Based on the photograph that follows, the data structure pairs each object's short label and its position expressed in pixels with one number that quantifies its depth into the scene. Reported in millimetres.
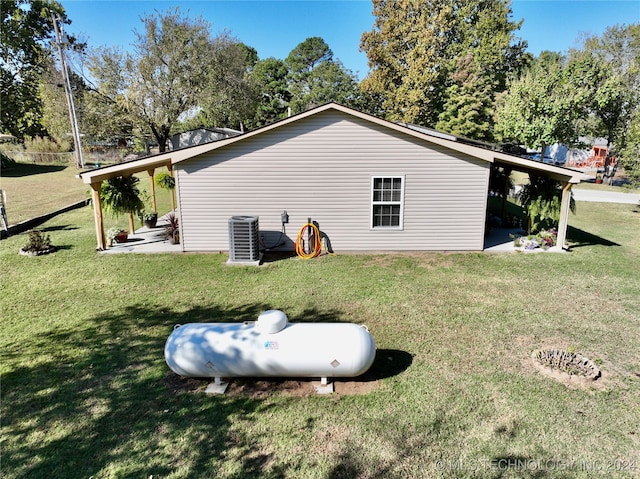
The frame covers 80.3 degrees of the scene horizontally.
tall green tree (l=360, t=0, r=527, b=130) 26609
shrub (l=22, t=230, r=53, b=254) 9891
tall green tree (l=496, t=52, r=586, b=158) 21141
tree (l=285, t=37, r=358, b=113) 43625
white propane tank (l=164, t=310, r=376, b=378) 4496
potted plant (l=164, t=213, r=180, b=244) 10950
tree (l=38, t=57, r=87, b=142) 26444
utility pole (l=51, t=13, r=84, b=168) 22328
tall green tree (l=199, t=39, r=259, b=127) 26594
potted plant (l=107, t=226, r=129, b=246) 10898
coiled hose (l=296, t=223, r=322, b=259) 10055
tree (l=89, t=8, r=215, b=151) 24969
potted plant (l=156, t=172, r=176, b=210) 16641
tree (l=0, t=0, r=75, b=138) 34062
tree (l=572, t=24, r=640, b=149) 22359
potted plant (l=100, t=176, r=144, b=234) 10719
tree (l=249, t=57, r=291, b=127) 48366
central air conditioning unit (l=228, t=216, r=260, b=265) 9367
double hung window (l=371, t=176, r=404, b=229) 10211
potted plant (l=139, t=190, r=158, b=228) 13148
